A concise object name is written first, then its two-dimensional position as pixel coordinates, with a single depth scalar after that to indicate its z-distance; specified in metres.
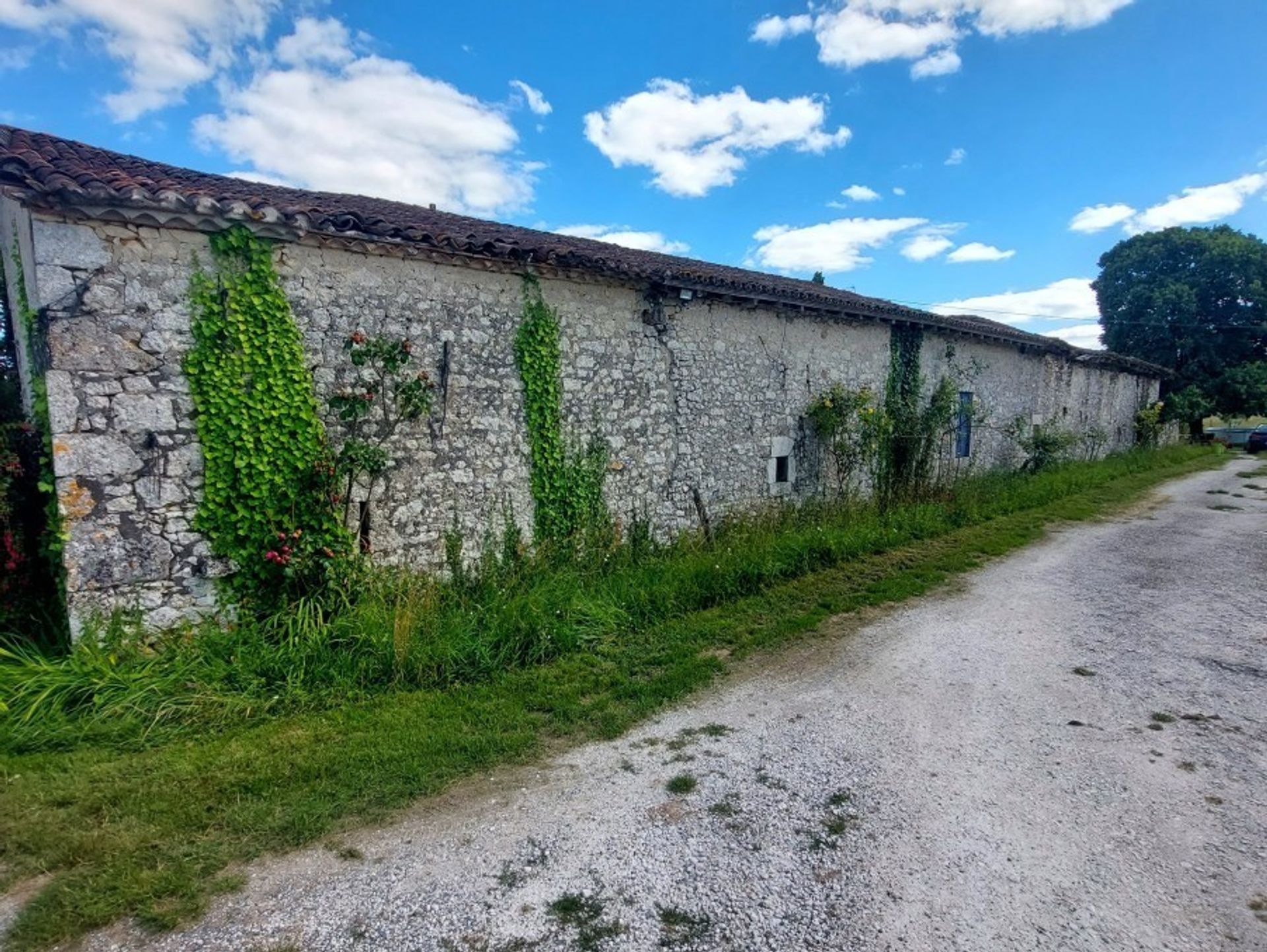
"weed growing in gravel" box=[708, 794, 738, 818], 3.17
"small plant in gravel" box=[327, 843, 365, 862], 2.89
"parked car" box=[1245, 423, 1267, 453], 29.38
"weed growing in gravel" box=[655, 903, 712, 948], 2.39
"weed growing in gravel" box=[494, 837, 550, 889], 2.72
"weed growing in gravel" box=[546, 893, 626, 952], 2.40
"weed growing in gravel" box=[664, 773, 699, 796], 3.36
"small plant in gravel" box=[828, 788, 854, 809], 3.22
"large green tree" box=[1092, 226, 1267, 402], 27.61
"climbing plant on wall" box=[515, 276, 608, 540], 7.00
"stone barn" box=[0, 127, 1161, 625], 4.58
